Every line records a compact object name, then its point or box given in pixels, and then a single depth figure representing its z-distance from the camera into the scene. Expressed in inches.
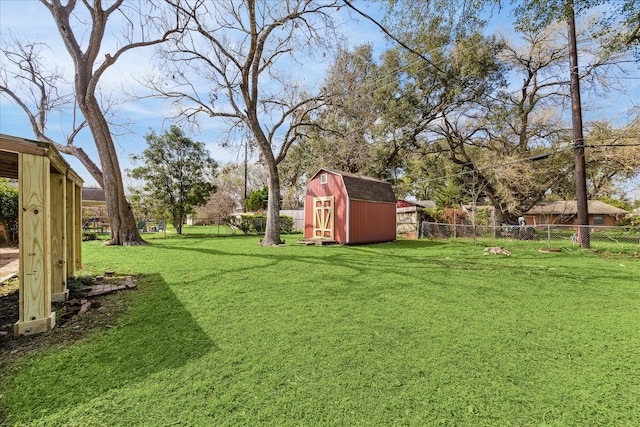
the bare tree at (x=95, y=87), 395.2
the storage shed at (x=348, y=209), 470.9
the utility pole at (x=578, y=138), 413.4
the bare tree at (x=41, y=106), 479.2
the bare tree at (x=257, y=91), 374.6
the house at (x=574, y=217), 1115.9
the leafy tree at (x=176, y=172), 679.7
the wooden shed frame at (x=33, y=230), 103.2
